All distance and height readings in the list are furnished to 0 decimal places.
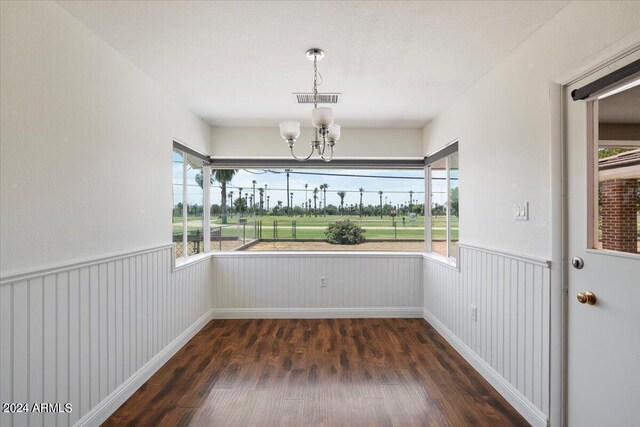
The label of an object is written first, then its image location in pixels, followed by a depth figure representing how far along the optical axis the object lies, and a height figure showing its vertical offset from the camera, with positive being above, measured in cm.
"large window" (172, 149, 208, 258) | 353 +10
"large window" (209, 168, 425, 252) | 464 +8
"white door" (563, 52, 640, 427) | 157 -49
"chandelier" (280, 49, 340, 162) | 231 +65
